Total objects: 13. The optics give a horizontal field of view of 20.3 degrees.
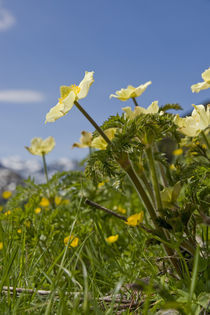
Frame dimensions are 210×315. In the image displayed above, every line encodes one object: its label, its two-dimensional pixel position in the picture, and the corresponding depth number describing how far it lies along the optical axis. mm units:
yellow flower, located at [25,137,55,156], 1090
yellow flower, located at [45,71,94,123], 552
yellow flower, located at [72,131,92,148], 932
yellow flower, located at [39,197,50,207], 932
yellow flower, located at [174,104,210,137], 568
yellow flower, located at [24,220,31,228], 747
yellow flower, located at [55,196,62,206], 978
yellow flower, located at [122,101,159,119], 564
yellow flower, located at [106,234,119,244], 721
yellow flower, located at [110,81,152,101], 624
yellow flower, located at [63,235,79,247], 669
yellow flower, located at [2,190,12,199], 3132
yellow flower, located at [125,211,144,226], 595
